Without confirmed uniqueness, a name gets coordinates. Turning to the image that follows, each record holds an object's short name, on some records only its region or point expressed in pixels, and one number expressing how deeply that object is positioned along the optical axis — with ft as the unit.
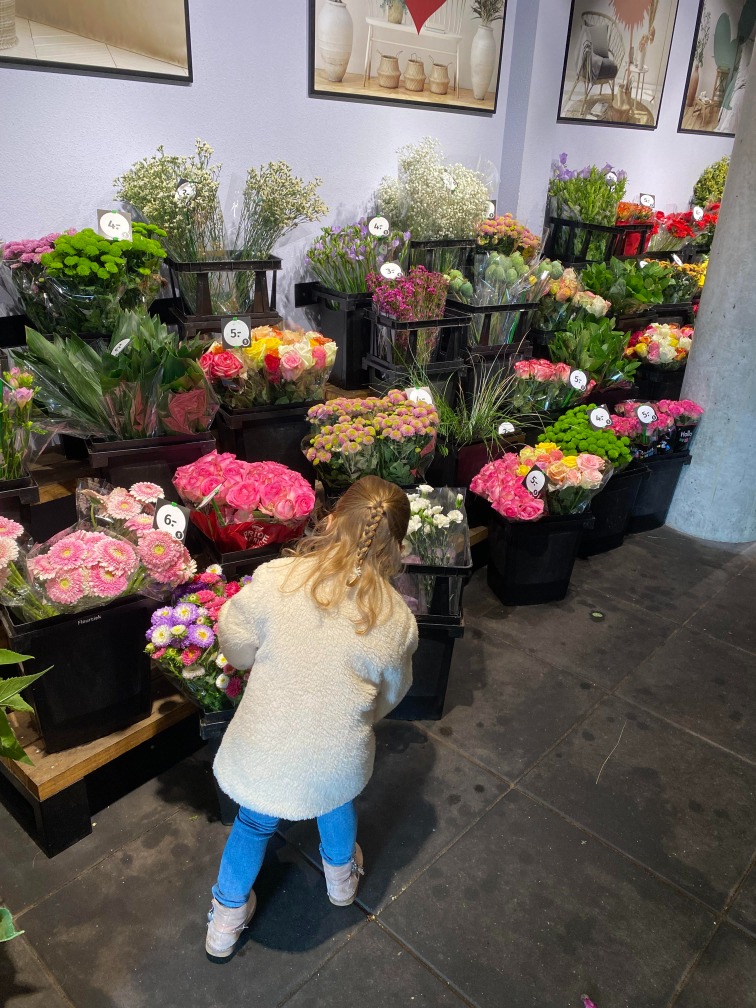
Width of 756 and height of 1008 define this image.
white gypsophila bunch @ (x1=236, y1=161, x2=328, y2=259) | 9.75
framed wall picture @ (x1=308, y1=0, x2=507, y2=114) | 10.62
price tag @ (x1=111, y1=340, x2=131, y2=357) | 7.05
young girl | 4.56
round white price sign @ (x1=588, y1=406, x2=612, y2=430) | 9.87
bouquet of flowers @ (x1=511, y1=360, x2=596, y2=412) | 10.44
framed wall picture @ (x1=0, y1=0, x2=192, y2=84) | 7.93
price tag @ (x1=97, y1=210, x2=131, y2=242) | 8.22
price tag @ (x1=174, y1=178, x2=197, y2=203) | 8.85
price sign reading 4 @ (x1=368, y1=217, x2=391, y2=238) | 10.91
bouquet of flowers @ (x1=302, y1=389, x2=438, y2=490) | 7.74
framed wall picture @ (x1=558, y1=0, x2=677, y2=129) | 13.96
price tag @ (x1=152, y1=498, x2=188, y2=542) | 6.04
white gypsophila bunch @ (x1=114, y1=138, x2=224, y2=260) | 8.81
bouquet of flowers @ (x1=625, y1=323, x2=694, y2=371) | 12.61
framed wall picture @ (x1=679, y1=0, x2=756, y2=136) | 16.67
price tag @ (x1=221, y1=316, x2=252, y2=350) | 8.26
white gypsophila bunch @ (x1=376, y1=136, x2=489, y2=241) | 11.35
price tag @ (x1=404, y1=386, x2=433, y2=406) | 8.76
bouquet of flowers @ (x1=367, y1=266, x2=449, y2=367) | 9.81
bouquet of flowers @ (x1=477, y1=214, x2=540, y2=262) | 11.84
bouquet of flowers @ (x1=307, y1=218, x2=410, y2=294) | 10.64
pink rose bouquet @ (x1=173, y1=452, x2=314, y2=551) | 6.66
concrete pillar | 10.19
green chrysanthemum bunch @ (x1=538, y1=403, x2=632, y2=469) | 9.54
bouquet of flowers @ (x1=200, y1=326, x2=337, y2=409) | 8.14
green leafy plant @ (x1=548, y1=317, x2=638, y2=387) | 11.30
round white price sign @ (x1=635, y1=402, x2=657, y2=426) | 10.82
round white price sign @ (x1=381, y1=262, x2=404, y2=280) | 10.07
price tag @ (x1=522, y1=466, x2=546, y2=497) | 8.84
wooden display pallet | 5.76
